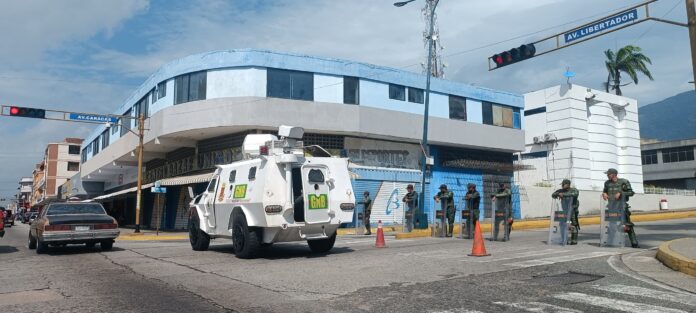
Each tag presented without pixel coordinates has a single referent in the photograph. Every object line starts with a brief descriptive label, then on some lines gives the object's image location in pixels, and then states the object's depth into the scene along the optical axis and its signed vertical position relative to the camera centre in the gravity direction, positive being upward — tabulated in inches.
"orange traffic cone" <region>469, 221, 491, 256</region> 415.5 -26.9
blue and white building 1051.3 +197.4
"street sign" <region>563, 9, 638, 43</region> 590.9 +214.5
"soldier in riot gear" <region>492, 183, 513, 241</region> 567.8 +2.7
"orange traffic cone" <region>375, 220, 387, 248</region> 542.8 -28.7
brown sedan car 529.3 -16.6
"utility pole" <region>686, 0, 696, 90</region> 525.0 +189.8
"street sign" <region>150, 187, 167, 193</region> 994.1 +37.9
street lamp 917.2 +170.8
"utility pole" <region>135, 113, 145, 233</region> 1043.3 +109.8
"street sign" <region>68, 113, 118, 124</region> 995.0 +176.5
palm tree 2126.0 +589.4
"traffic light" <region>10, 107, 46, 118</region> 924.2 +171.1
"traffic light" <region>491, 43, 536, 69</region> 666.8 +197.3
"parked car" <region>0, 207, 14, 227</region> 837.8 -5.4
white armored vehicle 438.6 +12.0
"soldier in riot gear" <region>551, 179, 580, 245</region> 493.0 +8.2
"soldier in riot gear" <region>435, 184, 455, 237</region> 661.9 +9.1
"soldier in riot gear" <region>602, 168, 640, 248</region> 454.5 +17.1
